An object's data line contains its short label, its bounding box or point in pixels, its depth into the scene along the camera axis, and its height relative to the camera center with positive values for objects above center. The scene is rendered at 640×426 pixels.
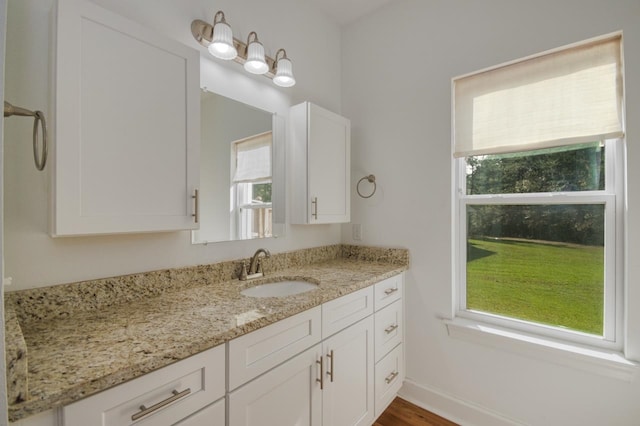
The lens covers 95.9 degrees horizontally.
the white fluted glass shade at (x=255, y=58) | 1.53 +0.83
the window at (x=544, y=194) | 1.43 +0.11
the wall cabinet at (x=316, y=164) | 1.81 +0.33
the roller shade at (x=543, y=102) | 1.41 +0.61
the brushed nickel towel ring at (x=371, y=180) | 2.15 +0.25
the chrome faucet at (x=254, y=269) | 1.56 -0.31
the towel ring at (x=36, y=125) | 0.78 +0.25
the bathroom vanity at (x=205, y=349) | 0.68 -0.40
